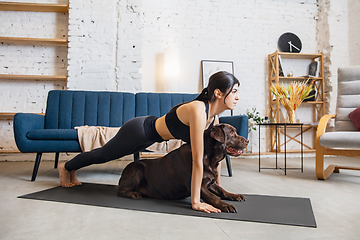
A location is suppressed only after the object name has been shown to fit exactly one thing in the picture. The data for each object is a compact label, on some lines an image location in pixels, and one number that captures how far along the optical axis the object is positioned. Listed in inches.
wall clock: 198.2
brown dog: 64.0
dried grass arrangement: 126.3
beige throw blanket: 103.8
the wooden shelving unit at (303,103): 188.9
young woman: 59.6
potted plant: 177.2
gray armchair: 97.2
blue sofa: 122.2
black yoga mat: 55.0
